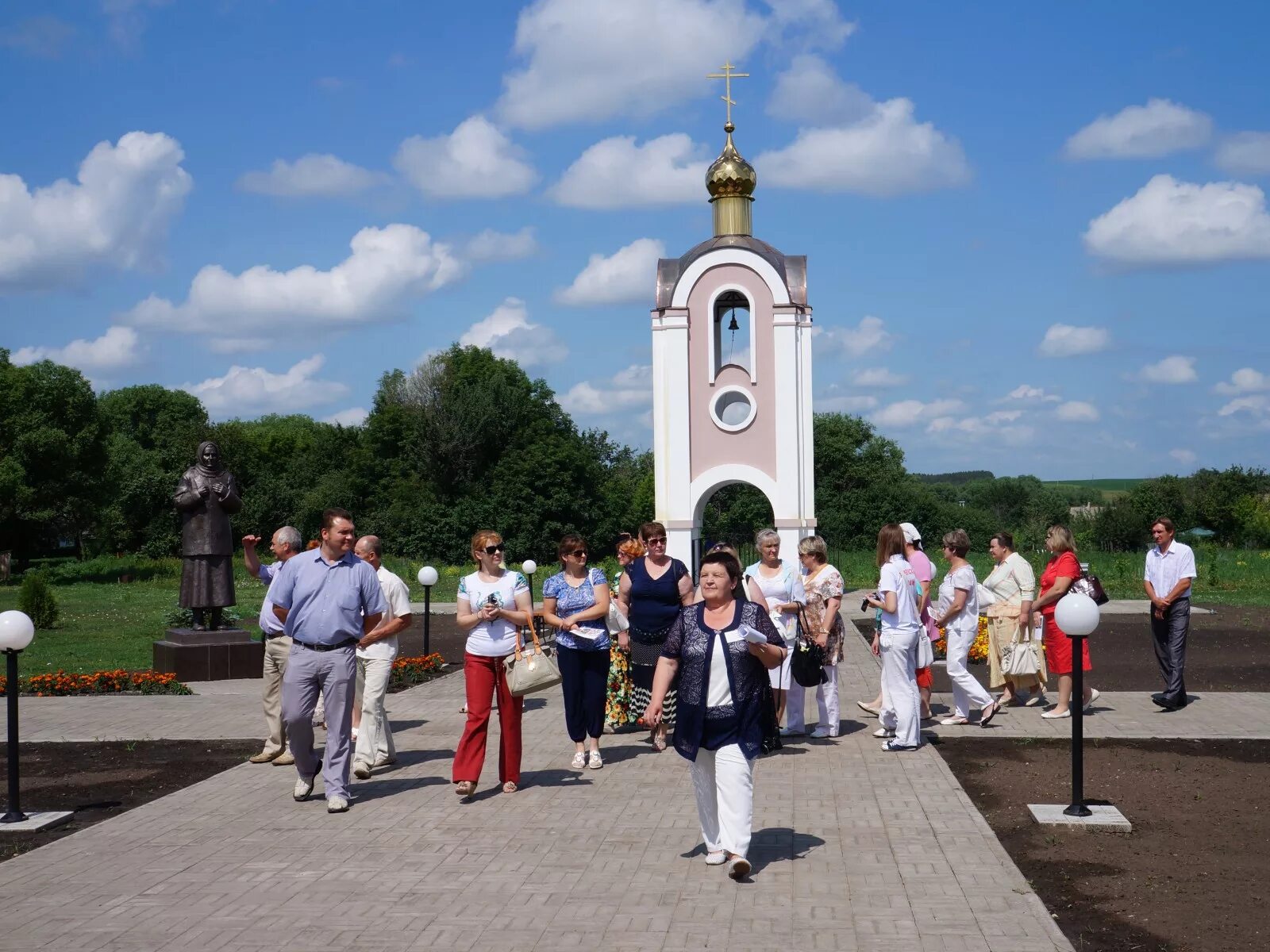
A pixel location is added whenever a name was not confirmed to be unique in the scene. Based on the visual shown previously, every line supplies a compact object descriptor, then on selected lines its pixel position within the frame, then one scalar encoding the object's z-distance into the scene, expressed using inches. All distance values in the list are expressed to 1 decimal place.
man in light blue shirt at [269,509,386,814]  337.7
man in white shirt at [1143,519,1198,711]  499.8
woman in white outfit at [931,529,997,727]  464.8
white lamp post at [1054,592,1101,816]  319.3
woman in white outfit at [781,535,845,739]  433.7
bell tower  1060.5
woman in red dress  473.1
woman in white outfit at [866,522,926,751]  418.0
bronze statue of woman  662.5
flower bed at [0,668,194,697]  605.0
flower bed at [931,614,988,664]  706.2
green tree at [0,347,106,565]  2133.4
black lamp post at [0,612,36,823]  336.2
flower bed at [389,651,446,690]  631.8
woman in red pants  358.9
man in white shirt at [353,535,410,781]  386.3
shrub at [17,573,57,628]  996.6
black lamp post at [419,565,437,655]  678.5
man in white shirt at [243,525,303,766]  402.9
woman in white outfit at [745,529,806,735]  422.6
